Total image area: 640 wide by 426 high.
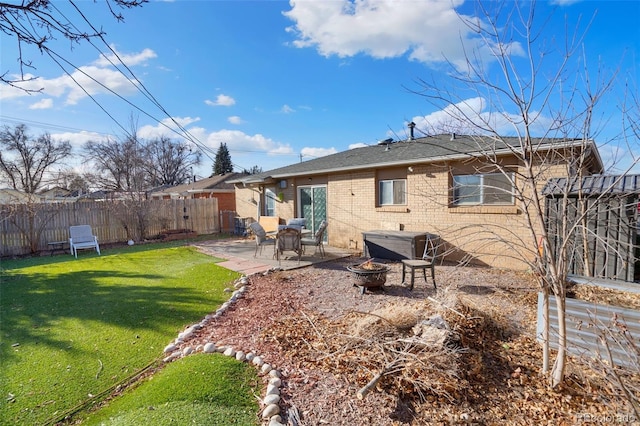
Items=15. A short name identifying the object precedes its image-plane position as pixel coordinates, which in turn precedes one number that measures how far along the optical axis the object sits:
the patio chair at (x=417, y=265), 5.77
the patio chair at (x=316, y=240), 8.66
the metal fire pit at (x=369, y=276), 5.62
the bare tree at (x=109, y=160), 26.95
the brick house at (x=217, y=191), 21.81
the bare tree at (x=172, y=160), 38.41
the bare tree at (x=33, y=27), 2.65
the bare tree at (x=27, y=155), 26.14
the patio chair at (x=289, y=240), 8.11
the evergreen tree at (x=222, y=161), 47.13
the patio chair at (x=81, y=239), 10.86
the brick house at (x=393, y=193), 7.55
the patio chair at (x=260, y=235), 9.02
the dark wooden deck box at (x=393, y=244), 8.12
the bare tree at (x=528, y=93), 2.68
